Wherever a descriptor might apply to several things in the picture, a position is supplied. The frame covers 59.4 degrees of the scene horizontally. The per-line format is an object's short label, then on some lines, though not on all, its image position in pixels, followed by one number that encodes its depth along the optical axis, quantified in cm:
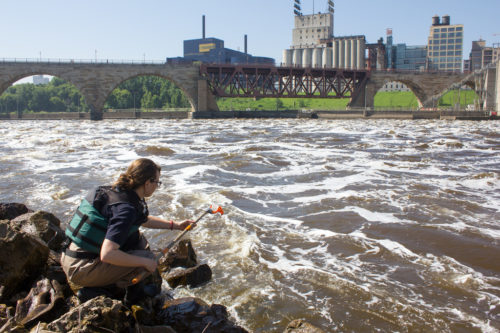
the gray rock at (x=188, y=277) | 491
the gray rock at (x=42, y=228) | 487
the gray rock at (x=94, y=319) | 295
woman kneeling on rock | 338
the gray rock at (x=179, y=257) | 527
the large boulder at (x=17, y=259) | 377
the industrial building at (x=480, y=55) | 16809
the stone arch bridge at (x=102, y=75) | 6147
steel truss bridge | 7075
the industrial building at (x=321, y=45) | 13775
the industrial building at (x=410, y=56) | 18012
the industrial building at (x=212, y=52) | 17612
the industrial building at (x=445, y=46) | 17612
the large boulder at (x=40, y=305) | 338
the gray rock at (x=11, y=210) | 544
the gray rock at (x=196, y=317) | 373
